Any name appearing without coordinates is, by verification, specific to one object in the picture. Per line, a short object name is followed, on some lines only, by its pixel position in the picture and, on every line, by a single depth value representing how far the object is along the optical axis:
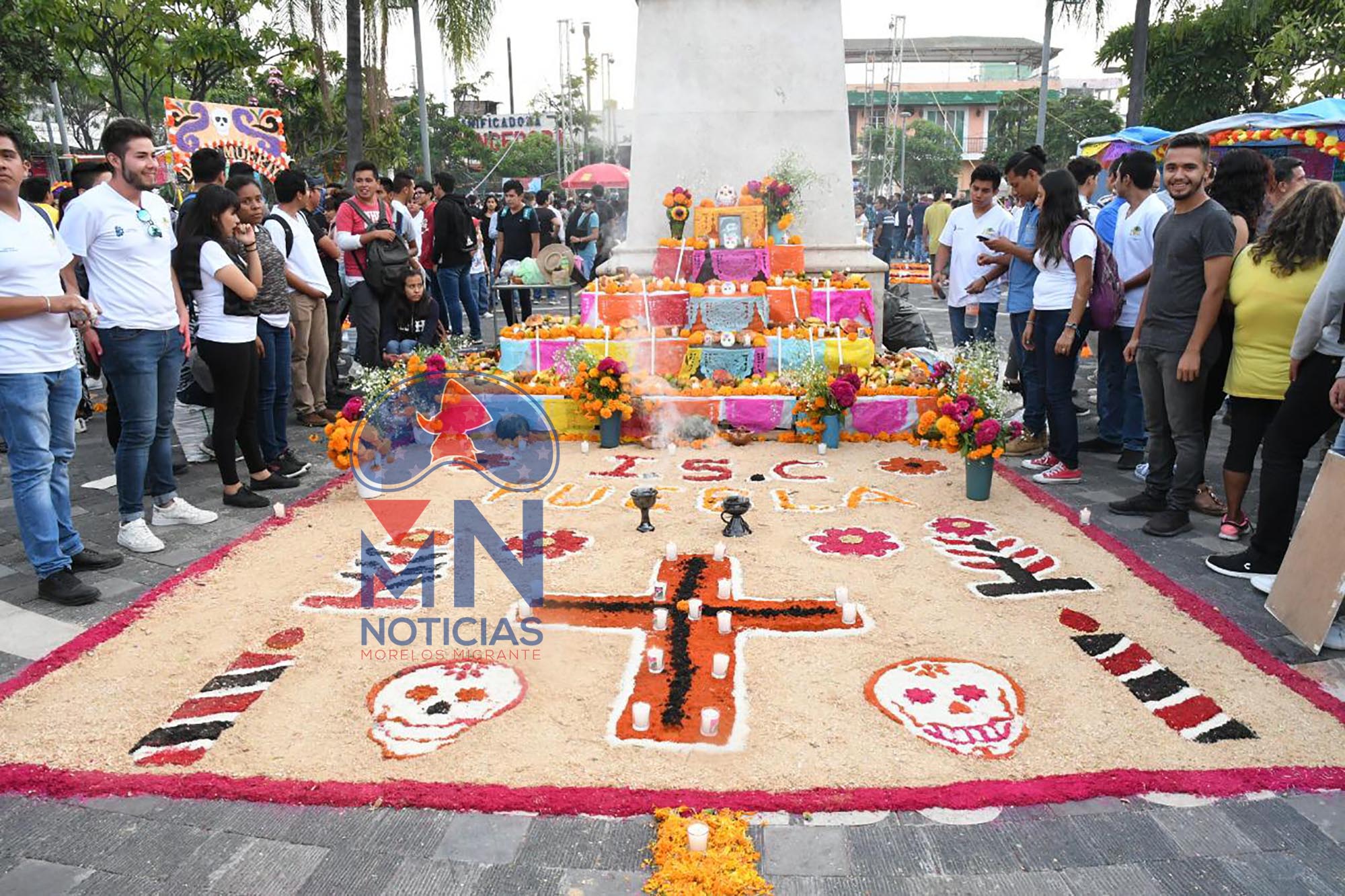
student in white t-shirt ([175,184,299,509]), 5.08
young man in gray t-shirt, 4.52
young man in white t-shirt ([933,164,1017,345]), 7.47
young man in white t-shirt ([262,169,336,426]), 6.39
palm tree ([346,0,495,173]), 13.88
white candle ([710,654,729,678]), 3.43
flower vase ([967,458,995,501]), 5.51
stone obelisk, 9.66
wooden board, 3.50
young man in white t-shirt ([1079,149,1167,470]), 5.66
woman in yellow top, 4.16
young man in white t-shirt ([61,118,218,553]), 4.40
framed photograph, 8.95
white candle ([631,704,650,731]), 3.04
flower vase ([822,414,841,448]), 6.76
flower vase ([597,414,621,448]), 6.78
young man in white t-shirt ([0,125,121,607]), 3.91
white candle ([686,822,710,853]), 2.46
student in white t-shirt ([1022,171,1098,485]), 5.55
